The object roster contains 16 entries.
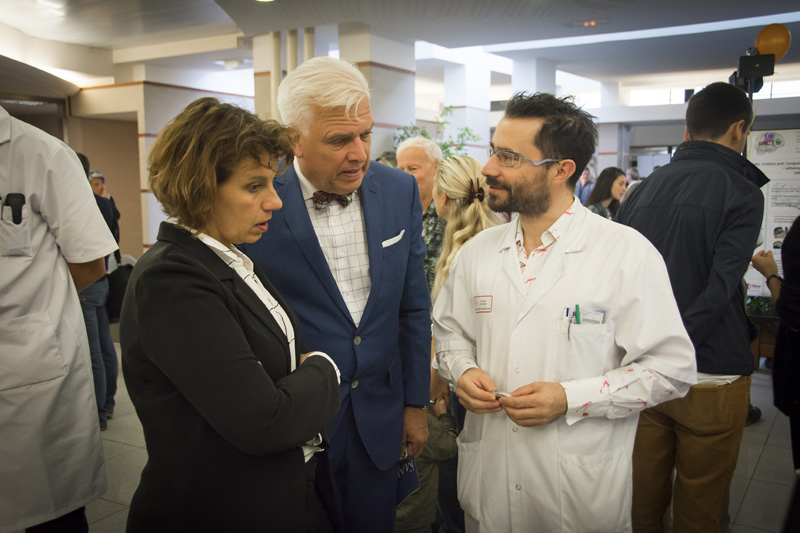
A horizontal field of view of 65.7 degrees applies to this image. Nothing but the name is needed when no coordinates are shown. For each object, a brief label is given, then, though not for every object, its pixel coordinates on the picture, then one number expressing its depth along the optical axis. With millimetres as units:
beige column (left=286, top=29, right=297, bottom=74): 7852
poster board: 5211
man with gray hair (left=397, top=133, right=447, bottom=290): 4086
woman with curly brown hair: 1211
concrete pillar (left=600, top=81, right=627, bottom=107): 15078
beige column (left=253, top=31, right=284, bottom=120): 8156
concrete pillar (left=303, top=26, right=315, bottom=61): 7746
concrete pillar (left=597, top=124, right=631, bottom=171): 15766
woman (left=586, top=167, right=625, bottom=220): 6180
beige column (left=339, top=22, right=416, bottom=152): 7719
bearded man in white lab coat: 1648
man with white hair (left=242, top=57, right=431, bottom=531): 1821
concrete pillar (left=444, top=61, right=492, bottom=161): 10805
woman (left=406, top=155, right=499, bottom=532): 2537
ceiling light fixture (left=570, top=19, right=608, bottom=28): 7215
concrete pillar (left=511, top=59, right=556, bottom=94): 10648
